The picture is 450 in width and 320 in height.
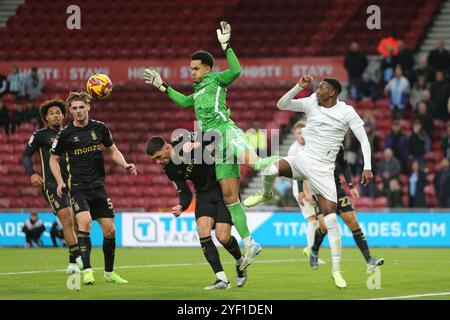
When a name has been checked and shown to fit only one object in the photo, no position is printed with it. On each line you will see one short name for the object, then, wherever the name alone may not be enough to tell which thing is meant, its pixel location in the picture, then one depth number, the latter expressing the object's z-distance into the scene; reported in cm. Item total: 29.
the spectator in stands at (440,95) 2572
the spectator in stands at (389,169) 2500
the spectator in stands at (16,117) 2953
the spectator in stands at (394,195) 2469
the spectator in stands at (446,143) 2548
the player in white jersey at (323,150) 1271
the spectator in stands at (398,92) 2697
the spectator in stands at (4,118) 2977
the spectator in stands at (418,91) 2666
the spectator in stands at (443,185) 2433
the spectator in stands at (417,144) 2538
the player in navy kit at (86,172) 1341
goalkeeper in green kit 1270
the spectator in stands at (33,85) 3018
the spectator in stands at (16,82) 3034
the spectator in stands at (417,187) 2455
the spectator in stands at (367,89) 2780
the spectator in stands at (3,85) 3067
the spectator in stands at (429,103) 2616
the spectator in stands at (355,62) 2742
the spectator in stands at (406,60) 2700
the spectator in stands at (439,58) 2653
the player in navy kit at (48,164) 1498
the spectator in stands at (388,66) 2734
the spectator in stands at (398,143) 2556
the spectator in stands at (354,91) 2791
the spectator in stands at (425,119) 2577
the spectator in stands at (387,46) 2817
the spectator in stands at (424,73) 2664
